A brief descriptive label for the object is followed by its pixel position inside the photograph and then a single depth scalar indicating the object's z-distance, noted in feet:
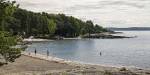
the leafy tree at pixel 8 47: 63.70
